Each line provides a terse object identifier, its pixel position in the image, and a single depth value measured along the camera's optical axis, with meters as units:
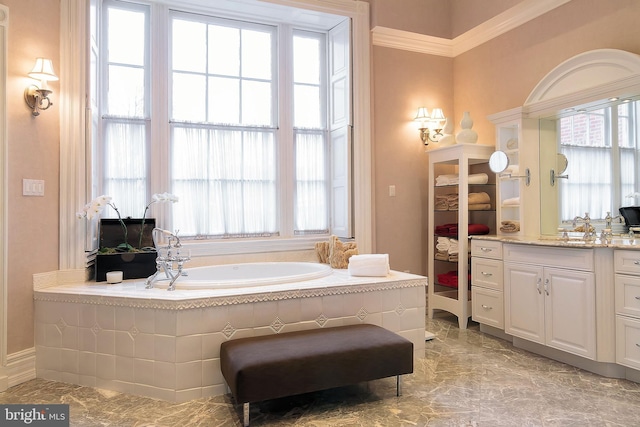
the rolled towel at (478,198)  3.81
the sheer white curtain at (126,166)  3.41
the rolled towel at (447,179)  3.86
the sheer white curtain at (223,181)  3.64
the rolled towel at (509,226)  3.51
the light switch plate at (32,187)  2.64
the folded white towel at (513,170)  3.51
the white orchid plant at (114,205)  2.86
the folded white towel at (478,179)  3.80
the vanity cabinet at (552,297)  2.63
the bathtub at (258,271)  3.05
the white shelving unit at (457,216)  3.71
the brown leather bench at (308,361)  1.97
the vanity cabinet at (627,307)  2.43
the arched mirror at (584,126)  2.85
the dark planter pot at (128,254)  2.98
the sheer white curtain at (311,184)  4.06
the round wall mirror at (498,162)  3.59
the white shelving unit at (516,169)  3.42
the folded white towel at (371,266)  2.94
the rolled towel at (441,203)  3.96
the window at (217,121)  3.48
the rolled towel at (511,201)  3.51
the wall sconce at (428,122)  4.14
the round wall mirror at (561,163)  3.25
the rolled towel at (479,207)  3.83
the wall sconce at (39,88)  2.60
